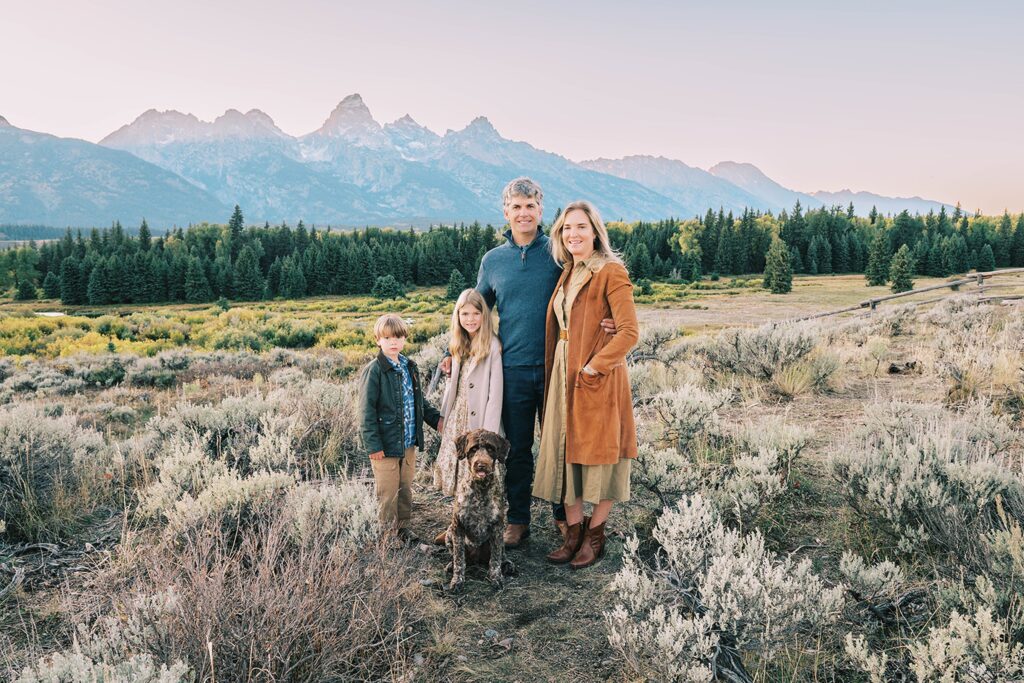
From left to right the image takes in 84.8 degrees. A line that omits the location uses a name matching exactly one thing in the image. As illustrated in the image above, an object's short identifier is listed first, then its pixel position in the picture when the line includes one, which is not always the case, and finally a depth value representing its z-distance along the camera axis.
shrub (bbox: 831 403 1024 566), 3.05
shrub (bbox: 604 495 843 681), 2.33
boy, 3.82
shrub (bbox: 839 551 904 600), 2.71
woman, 3.38
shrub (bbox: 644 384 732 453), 5.08
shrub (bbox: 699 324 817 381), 7.56
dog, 3.32
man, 3.64
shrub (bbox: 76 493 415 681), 2.26
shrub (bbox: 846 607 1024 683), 1.92
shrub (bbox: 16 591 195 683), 1.84
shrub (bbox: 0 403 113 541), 4.00
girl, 3.69
